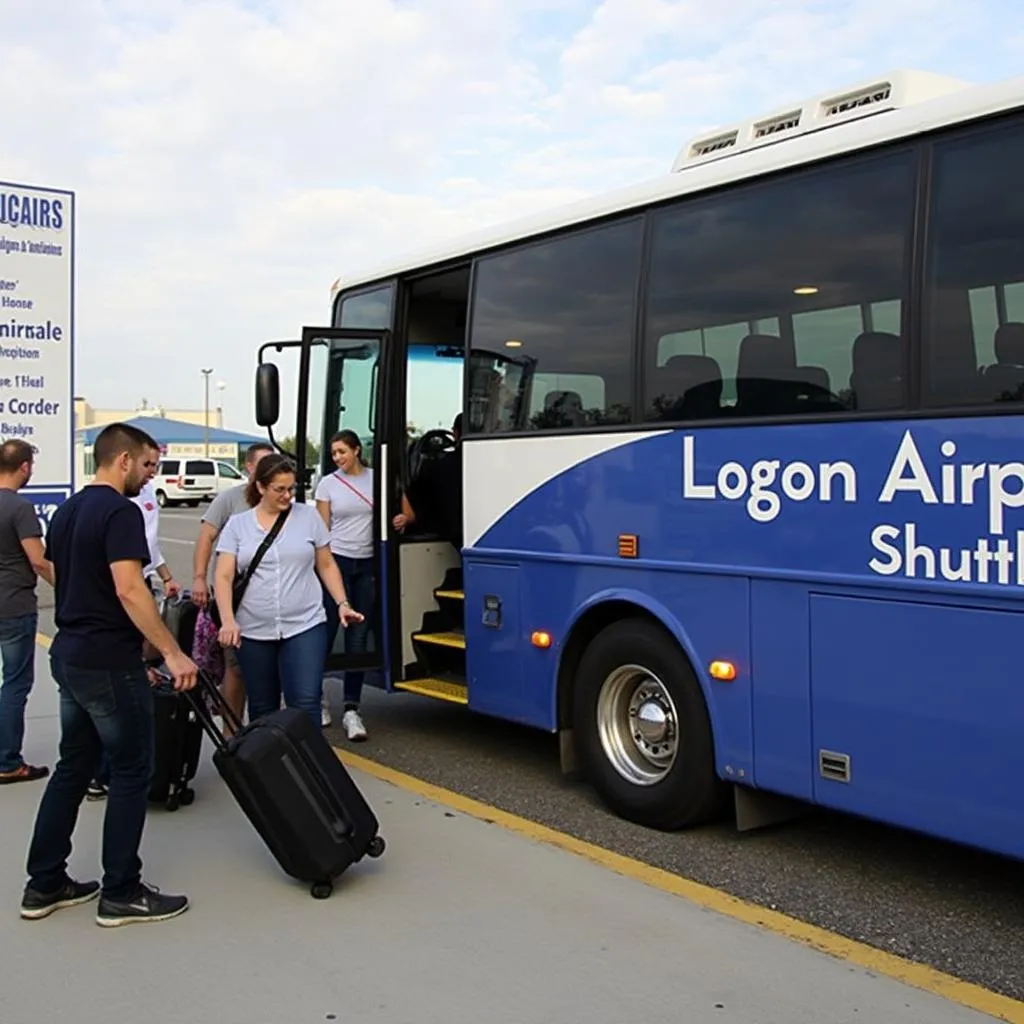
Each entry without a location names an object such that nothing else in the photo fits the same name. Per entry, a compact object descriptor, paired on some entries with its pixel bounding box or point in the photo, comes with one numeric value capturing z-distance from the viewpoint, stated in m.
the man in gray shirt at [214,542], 6.32
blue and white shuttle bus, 4.17
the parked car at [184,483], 43.19
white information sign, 9.18
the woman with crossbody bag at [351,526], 7.28
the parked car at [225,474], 44.16
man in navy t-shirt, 4.18
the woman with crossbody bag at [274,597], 5.52
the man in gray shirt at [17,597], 5.90
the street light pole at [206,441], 56.50
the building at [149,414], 81.91
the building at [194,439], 57.94
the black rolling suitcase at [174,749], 5.73
